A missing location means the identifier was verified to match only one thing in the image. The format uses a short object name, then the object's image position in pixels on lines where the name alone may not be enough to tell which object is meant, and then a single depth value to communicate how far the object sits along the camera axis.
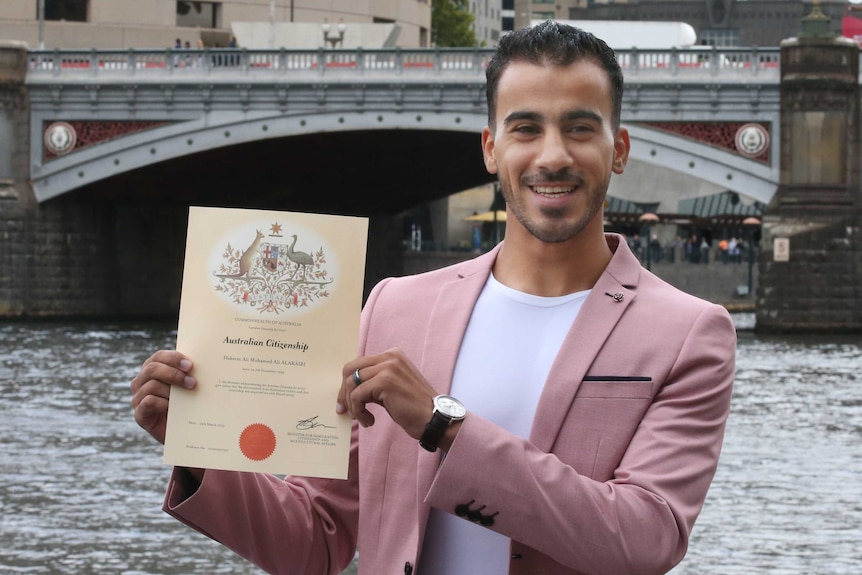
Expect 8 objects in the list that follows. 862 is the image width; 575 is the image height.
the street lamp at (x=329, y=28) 37.42
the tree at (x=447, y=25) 70.00
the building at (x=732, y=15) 78.81
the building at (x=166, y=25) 41.88
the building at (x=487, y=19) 96.01
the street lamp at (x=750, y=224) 49.19
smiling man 2.40
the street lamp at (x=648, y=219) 49.08
